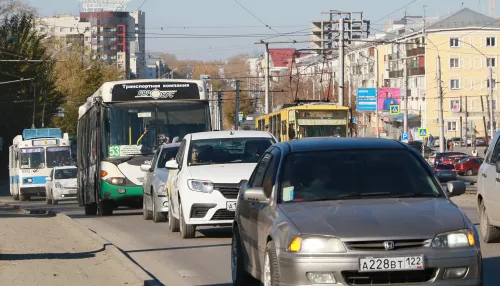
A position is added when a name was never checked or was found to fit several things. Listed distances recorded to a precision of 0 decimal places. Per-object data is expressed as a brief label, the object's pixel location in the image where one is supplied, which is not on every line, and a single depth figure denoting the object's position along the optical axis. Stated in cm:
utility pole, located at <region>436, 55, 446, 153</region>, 6361
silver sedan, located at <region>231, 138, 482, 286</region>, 758
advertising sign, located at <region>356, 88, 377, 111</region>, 6675
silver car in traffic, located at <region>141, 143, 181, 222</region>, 2050
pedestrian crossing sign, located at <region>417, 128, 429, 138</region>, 6978
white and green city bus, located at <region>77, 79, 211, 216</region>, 2366
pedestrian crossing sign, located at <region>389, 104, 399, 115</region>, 6956
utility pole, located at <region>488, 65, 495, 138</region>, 7859
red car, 6606
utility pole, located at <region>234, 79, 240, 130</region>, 4588
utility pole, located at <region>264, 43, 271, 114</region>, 6367
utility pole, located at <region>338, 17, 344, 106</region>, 5053
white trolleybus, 4712
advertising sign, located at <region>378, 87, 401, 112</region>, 7848
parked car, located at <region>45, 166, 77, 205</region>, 4069
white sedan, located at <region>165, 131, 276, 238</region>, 1577
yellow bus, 4022
